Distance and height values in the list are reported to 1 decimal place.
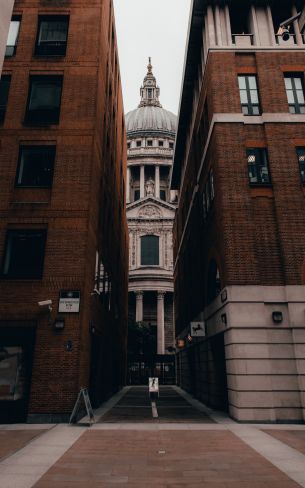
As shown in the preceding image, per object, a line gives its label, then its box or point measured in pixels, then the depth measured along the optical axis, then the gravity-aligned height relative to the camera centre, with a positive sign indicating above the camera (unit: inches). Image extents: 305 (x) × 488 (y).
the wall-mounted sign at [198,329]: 755.7 +76.4
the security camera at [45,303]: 563.2 +96.5
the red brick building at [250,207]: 562.3 +284.0
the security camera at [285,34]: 437.4 +392.5
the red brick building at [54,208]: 563.8 +282.1
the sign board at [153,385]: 779.0 -38.3
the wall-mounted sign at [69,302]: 582.9 +101.8
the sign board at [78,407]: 510.9 -56.8
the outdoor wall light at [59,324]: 573.3 +65.9
